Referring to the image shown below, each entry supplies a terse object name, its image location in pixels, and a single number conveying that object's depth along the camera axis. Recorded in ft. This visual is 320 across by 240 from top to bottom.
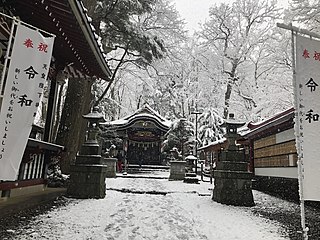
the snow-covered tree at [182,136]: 63.57
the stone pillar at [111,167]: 59.41
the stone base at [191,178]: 53.52
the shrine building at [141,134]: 87.81
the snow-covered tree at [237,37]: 85.46
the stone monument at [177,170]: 61.41
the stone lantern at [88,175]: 28.55
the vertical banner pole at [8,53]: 11.58
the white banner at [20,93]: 11.48
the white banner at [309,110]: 12.53
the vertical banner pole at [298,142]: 12.41
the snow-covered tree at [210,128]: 87.81
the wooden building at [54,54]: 18.10
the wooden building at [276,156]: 33.93
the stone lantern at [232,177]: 28.30
